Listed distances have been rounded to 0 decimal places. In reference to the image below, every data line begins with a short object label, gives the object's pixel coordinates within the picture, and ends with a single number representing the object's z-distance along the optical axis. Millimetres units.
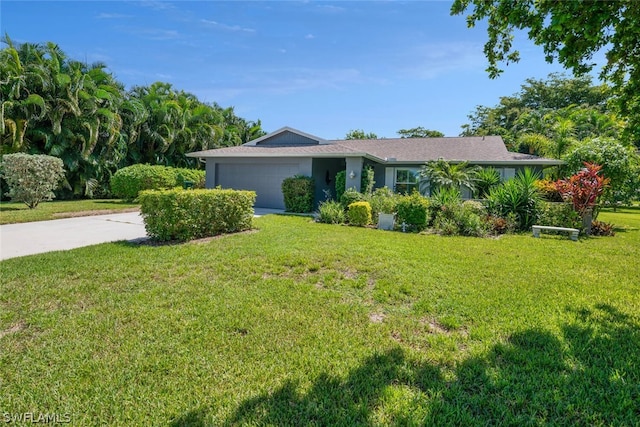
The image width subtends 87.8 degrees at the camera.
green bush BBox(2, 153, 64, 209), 12148
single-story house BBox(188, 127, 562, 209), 15258
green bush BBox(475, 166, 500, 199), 13878
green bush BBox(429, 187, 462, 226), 10970
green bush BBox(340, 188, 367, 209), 12612
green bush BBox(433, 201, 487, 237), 9867
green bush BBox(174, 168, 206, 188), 18266
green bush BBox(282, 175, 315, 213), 14508
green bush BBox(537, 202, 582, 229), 10516
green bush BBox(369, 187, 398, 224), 11250
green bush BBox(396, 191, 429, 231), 10527
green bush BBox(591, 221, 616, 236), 10570
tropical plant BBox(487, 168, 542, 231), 11078
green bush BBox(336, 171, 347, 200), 14860
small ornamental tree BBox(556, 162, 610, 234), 10312
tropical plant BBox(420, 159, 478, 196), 13680
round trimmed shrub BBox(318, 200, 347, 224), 11531
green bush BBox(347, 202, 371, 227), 11203
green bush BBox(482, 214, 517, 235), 10281
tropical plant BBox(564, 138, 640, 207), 11852
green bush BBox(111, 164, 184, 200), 16688
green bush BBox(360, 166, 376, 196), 14172
